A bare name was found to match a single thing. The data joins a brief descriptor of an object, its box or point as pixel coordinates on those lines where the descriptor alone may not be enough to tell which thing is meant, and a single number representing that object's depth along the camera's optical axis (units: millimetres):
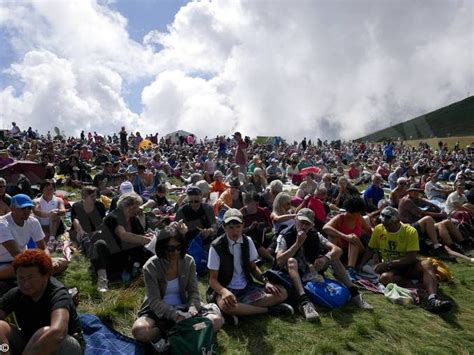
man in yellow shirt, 6355
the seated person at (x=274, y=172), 16031
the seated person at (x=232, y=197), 9094
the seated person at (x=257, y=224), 7488
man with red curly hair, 3393
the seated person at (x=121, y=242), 6059
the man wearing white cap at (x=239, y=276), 5137
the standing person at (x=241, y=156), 14305
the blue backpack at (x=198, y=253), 6693
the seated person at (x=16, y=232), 4953
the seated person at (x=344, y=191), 10250
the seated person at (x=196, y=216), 6941
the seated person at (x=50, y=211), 7681
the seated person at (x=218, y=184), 11336
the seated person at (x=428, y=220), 8367
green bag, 3926
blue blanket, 4242
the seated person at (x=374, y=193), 10438
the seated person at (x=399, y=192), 10023
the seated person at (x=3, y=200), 6736
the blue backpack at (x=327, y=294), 5621
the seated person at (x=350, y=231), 6918
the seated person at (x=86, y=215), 7504
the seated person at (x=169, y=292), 4172
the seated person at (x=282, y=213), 7461
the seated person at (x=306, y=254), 5660
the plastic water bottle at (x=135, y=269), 6223
